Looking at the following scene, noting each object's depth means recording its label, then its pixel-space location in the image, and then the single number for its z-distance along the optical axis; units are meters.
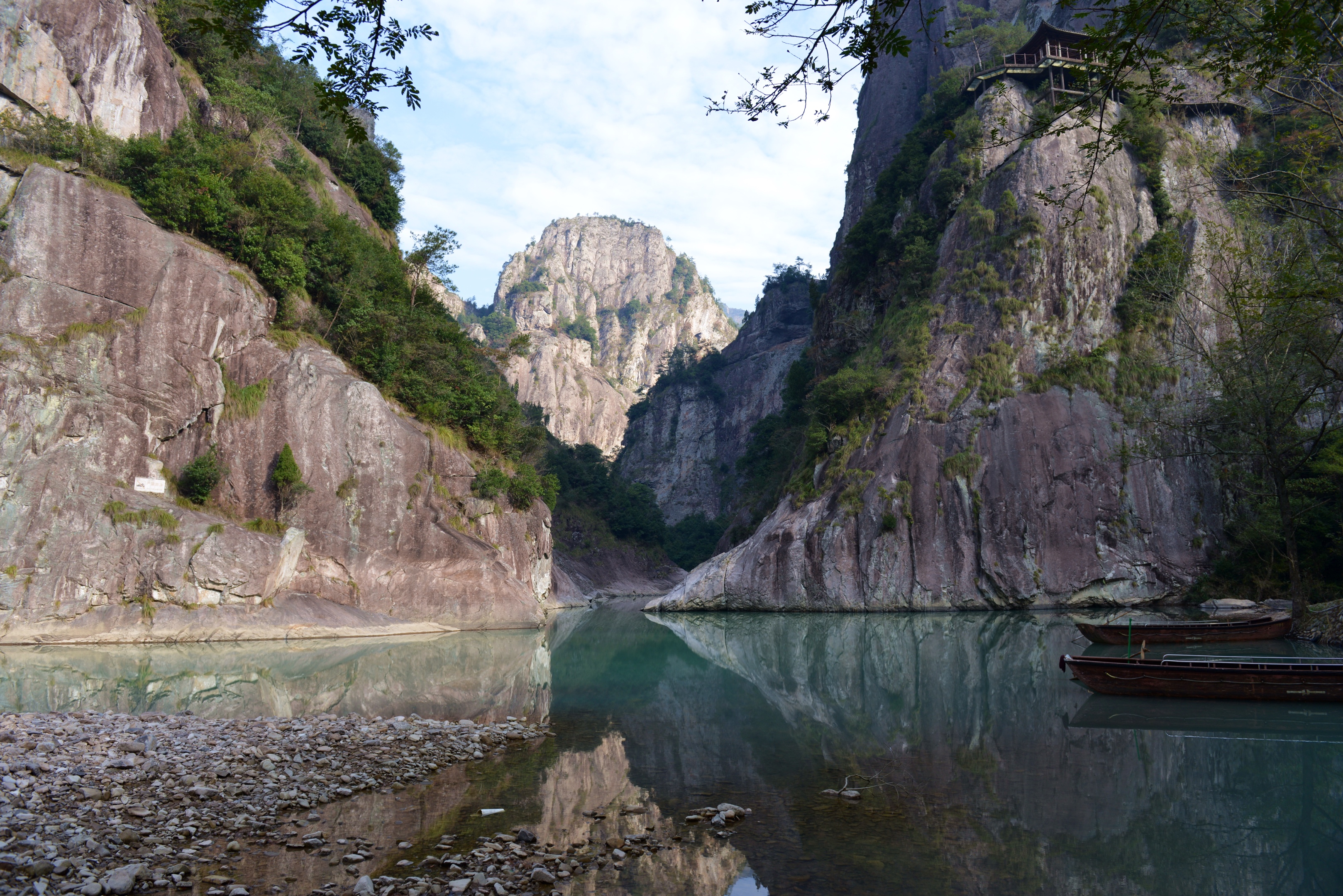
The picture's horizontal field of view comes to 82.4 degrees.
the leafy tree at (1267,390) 13.74
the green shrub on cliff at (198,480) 23.22
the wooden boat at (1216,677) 12.28
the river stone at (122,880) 5.17
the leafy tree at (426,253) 36.16
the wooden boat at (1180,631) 18.36
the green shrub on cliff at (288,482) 24.28
